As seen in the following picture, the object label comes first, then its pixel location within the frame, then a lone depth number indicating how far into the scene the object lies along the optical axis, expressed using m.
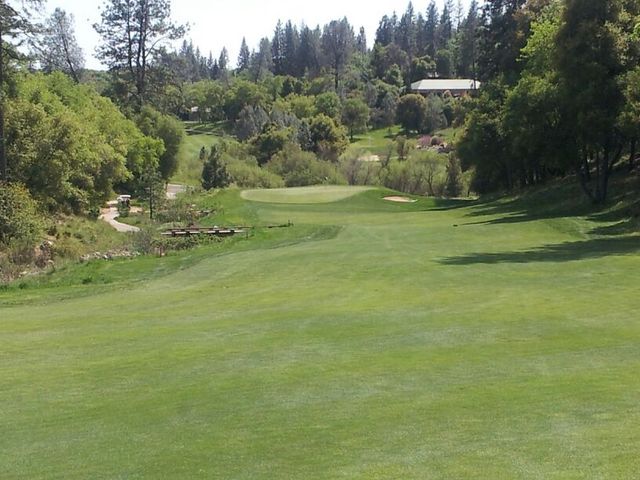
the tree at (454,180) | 97.00
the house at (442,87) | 184.50
